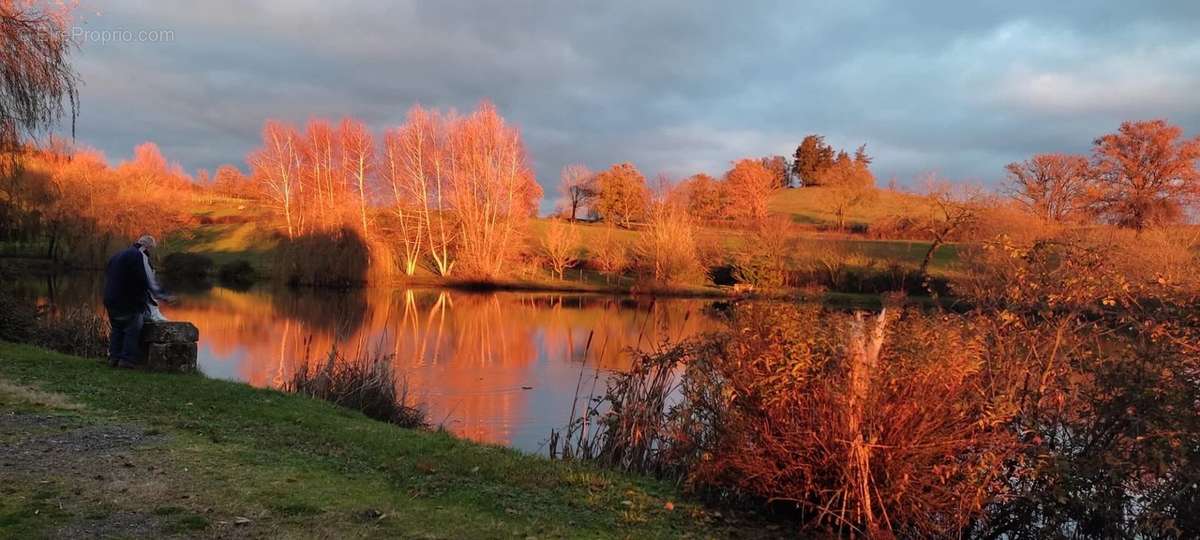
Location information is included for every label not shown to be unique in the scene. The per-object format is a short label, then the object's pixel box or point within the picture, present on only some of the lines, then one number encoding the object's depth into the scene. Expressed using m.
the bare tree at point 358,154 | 51.75
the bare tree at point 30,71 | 13.93
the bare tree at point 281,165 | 53.81
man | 11.08
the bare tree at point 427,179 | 50.50
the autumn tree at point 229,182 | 95.10
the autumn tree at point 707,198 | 80.10
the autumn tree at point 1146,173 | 52.31
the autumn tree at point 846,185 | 77.75
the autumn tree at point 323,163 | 52.62
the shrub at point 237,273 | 49.28
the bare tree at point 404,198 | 51.19
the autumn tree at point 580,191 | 93.56
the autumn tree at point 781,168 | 103.62
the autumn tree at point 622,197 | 82.94
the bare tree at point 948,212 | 48.50
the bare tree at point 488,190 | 50.47
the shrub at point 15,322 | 14.84
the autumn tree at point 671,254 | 49.53
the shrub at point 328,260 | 45.16
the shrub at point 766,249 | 45.50
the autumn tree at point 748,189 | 79.38
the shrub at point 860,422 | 5.89
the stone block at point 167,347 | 11.08
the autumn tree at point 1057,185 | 56.03
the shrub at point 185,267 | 50.97
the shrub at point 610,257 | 55.00
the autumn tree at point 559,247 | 57.22
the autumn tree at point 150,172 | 53.56
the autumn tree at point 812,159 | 104.44
